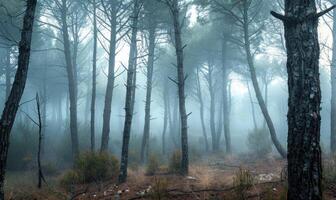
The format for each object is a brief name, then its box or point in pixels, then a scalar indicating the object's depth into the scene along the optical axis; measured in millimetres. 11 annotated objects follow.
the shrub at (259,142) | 15171
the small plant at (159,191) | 5504
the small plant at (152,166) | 8289
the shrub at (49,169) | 14328
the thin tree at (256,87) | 11250
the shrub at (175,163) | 8220
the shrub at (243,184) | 5184
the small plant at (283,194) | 4602
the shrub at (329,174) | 5820
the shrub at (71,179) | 7920
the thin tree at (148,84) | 15445
